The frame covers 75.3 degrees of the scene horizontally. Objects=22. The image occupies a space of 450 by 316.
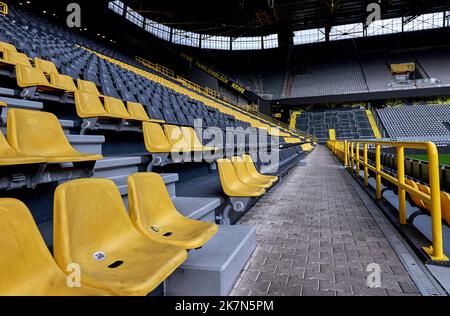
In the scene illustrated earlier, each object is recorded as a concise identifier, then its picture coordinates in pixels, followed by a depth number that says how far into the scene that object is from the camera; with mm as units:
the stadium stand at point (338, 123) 24381
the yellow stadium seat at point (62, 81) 3468
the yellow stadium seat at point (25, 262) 866
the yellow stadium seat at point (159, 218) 1449
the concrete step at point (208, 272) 1459
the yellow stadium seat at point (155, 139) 2615
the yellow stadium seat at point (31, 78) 3165
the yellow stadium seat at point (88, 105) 2996
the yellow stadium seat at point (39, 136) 1656
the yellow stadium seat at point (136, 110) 4033
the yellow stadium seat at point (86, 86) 4281
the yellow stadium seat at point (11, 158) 1238
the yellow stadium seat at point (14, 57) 3872
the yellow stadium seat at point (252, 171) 3734
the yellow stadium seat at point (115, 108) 3420
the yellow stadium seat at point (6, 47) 4233
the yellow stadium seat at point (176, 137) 3121
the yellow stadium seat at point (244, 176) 3246
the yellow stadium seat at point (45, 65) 4294
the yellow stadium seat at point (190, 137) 3502
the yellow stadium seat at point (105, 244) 1007
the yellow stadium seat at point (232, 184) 2562
